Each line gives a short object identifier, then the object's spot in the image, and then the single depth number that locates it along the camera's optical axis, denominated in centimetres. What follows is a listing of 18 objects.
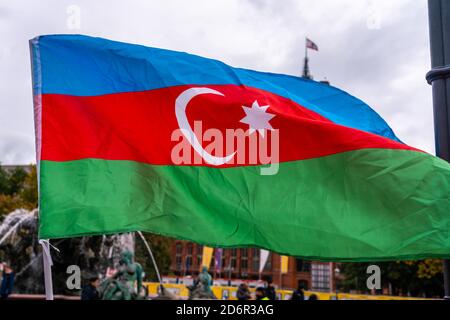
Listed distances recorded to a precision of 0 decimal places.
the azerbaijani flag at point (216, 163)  476
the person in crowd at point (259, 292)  1320
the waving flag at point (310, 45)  3514
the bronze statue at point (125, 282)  1500
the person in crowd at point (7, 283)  1795
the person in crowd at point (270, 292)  1844
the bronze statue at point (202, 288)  2219
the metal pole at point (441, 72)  446
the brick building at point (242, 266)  10050
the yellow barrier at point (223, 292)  2809
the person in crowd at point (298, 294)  1993
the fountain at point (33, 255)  2491
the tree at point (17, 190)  5897
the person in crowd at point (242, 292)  1955
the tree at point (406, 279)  5505
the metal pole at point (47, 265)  465
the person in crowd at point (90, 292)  1345
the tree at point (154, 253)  4791
